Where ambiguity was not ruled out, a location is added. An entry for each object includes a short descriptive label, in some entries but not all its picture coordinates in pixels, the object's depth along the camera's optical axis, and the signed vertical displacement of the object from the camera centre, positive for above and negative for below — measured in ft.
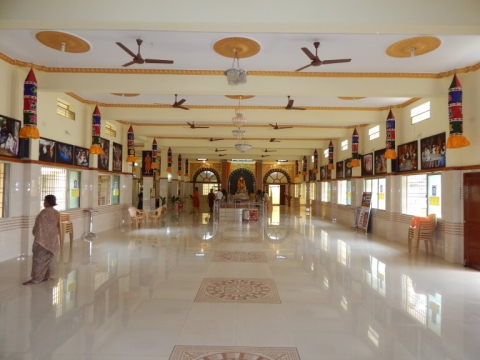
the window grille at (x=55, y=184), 31.32 +0.13
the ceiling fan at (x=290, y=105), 33.13 +7.77
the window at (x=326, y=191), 66.12 -0.65
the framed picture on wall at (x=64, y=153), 32.76 +3.06
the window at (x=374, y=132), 43.25 +6.92
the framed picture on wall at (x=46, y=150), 29.91 +3.04
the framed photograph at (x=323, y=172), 66.70 +2.91
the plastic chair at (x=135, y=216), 45.70 -3.84
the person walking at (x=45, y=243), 19.77 -3.20
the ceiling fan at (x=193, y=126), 46.98 +8.19
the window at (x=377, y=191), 42.12 -0.38
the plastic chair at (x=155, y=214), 51.01 -3.99
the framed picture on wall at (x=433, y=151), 29.09 +3.17
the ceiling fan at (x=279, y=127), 47.53 +8.07
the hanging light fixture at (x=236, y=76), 21.74 +6.73
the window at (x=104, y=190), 42.89 -0.52
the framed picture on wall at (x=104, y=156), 41.15 +3.56
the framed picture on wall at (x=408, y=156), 33.86 +3.18
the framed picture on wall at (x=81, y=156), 36.47 +3.05
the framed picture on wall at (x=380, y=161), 40.19 +3.03
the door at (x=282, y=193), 108.58 -1.78
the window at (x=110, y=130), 44.15 +7.11
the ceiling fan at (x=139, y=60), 21.09 +7.95
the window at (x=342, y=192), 57.26 -0.71
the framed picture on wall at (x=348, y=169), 52.35 +2.79
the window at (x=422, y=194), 30.86 -0.59
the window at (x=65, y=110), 33.94 +7.39
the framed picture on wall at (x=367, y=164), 44.42 +3.00
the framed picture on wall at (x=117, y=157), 45.65 +3.71
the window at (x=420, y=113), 32.24 +7.08
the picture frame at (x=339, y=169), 57.00 +2.96
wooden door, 25.16 -2.16
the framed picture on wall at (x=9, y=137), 25.32 +3.50
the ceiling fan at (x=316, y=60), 21.71 +7.95
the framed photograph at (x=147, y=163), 59.52 +3.85
